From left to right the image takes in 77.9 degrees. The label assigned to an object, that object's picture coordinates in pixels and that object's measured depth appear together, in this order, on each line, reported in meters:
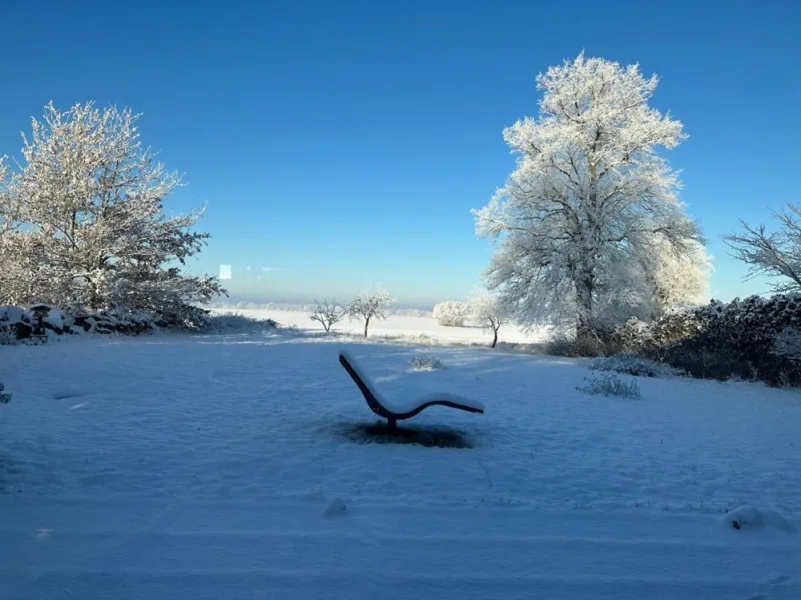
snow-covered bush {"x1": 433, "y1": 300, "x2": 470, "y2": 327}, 47.75
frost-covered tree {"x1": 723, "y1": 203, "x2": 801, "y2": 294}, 9.89
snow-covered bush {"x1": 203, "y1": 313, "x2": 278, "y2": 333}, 20.09
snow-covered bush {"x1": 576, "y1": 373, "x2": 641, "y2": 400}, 8.88
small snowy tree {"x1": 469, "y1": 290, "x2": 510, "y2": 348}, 18.67
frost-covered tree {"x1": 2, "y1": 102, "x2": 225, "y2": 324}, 16.25
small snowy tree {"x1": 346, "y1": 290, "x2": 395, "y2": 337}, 27.91
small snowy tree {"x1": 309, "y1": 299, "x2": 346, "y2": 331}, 26.83
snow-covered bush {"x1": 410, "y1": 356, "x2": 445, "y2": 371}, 11.10
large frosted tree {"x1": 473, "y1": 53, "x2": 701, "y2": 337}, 17.17
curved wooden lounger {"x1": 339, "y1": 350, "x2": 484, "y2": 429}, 5.70
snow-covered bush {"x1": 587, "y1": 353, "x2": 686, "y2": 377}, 11.78
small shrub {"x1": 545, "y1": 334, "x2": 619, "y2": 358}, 15.76
